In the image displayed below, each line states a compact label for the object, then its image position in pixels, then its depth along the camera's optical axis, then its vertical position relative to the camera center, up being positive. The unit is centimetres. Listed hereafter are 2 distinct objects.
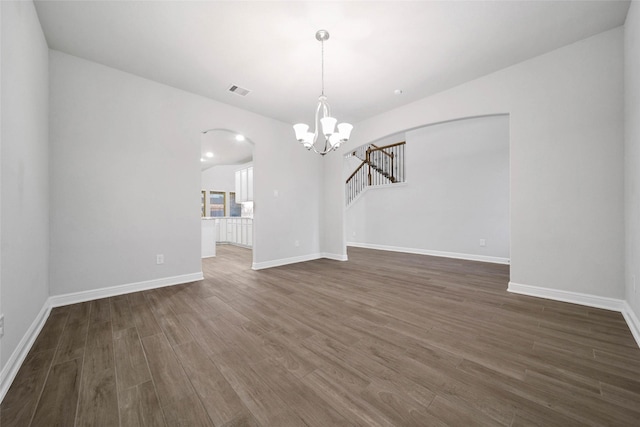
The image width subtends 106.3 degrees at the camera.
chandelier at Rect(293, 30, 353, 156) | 259 +96
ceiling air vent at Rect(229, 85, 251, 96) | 345 +183
